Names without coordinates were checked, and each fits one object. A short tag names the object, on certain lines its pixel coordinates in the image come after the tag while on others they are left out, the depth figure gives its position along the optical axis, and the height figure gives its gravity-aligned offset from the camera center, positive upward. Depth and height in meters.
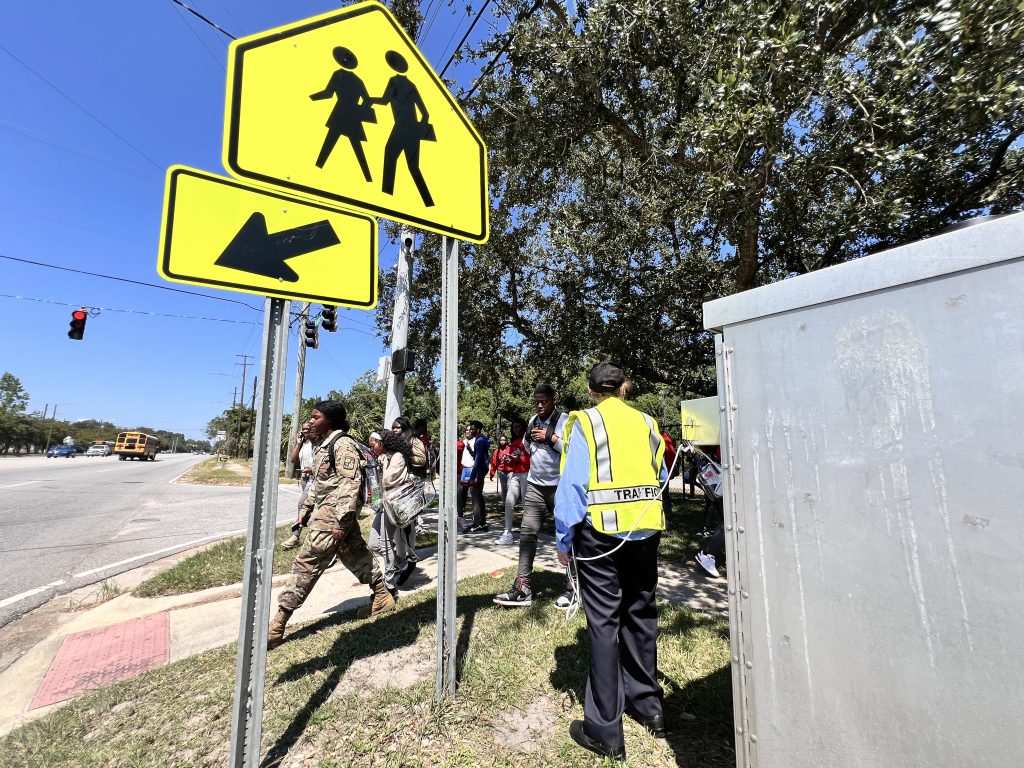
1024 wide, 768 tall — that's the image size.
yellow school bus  45.44 +0.41
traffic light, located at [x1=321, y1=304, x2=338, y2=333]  7.95 +2.16
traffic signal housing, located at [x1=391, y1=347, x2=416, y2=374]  6.86 +1.25
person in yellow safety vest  2.24 -0.52
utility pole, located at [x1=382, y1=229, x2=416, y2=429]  7.08 +1.94
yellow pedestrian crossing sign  2.02 +1.58
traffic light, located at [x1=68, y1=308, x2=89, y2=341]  14.47 +3.87
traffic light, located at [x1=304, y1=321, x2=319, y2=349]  8.53 +2.03
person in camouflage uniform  3.58 -0.60
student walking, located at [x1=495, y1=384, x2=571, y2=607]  4.08 -0.23
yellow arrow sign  1.77 +0.85
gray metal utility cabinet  1.13 -0.19
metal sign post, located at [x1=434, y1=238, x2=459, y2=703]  2.55 -0.47
